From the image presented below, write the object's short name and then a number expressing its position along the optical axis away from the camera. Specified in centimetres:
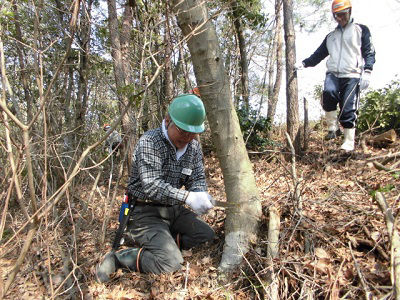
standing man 420
